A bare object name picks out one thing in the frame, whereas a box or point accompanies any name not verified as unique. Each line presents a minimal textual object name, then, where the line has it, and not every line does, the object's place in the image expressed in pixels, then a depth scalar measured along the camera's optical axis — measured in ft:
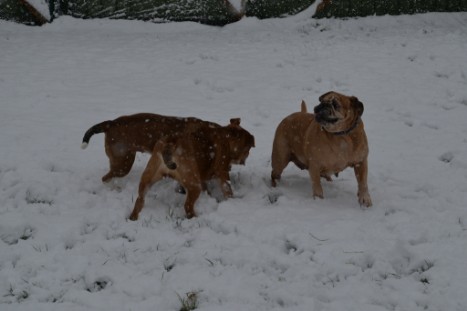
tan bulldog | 14.35
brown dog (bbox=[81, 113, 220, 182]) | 15.35
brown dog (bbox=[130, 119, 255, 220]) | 14.08
